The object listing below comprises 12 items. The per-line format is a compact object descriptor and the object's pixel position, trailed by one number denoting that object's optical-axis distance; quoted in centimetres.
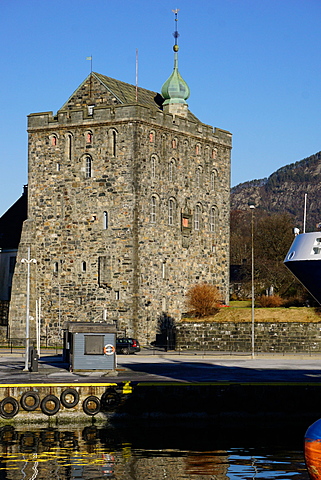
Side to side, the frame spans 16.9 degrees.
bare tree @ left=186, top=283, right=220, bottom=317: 8800
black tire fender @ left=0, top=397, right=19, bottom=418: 5000
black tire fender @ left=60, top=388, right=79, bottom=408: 5046
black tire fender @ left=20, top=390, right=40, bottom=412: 5019
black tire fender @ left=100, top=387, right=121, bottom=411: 5059
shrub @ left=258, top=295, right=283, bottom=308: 8975
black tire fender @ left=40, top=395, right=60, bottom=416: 5028
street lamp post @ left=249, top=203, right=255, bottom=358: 7344
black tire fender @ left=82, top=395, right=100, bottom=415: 5056
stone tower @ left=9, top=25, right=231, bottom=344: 8550
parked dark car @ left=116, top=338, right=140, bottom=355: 7825
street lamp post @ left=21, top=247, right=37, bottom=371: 5984
